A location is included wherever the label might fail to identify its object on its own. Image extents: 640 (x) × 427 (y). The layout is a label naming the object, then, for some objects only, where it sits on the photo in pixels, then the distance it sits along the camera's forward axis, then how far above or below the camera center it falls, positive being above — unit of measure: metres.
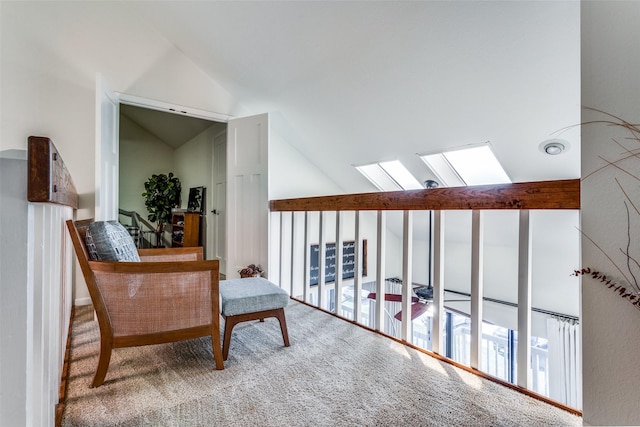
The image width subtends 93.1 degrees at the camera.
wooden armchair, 1.37 -0.42
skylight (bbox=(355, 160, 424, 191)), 3.87 +0.51
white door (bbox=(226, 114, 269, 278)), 3.02 +0.21
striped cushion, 1.44 -0.15
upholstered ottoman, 1.63 -0.51
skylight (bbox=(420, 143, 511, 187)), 3.20 +0.53
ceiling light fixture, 2.37 +0.54
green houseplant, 5.64 +0.29
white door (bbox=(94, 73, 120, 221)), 2.25 +0.49
